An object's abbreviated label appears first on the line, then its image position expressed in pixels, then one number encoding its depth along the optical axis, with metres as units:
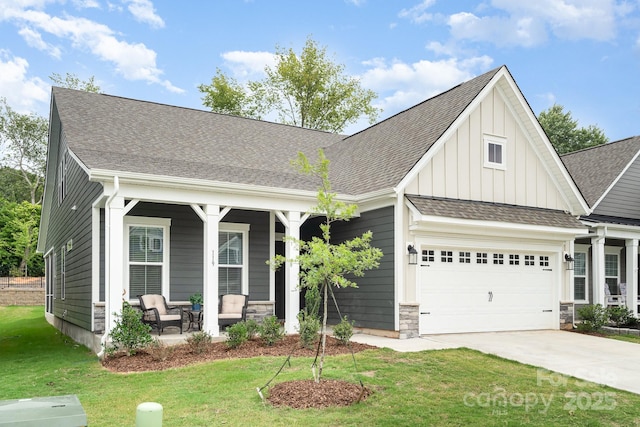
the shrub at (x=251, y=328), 10.35
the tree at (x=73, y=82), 40.53
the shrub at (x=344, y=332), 10.01
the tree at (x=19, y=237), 34.31
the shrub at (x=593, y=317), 13.47
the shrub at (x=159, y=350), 9.16
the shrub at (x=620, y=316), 14.16
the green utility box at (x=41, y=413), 2.87
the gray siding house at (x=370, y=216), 11.22
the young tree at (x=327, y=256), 6.84
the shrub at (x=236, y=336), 9.83
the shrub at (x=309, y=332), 9.82
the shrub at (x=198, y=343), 9.62
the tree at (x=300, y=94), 34.34
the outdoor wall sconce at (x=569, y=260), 14.08
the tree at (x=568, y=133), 35.78
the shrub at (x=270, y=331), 10.15
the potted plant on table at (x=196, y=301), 12.58
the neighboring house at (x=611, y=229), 15.27
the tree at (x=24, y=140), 41.88
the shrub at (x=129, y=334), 9.48
